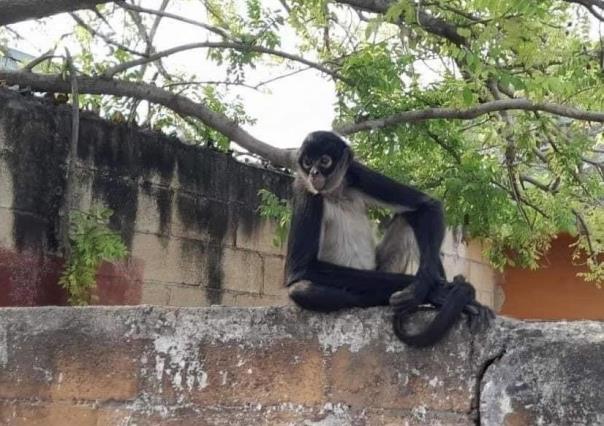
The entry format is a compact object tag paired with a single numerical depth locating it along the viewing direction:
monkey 3.62
